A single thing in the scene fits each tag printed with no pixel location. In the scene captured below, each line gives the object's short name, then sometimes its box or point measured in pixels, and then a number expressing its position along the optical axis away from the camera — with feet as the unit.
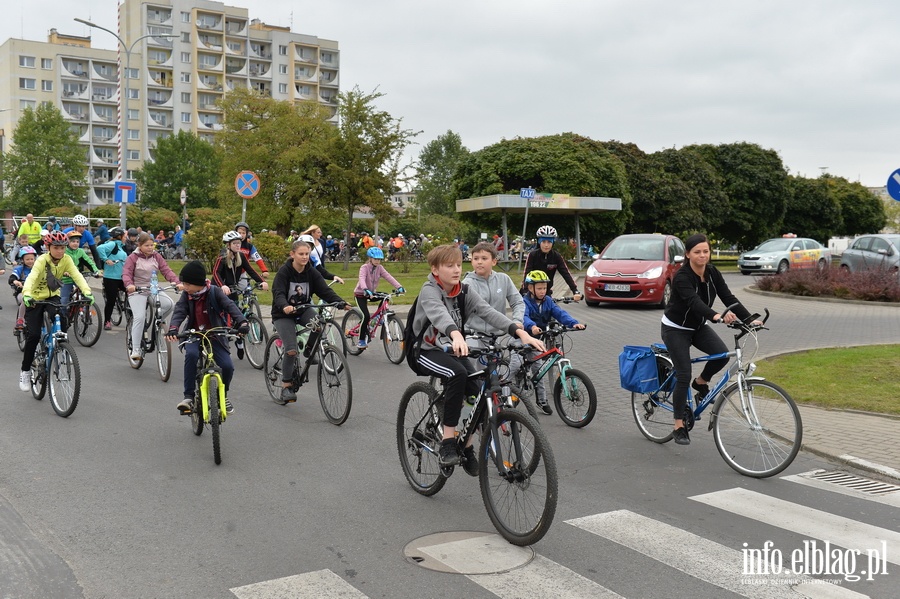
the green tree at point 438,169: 343.05
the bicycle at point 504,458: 15.40
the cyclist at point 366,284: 40.55
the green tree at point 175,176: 281.95
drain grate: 20.12
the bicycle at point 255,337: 38.19
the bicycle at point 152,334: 37.24
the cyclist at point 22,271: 34.99
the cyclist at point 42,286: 29.25
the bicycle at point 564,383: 26.48
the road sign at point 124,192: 86.04
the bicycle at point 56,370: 27.37
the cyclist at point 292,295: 28.76
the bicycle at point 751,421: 20.58
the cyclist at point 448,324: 17.49
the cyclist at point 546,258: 37.73
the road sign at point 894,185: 42.80
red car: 64.75
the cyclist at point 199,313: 24.18
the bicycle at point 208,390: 22.07
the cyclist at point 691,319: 22.45
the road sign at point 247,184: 58.80
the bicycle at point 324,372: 26.66
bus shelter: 108.47
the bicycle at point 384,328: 40.50
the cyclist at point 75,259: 43.50
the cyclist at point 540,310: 27.94
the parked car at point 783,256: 111.04
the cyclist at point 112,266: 48.11
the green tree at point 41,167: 256.32
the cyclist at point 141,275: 37.35
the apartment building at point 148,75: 321.11
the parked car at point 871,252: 84.64
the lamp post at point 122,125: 99.30
